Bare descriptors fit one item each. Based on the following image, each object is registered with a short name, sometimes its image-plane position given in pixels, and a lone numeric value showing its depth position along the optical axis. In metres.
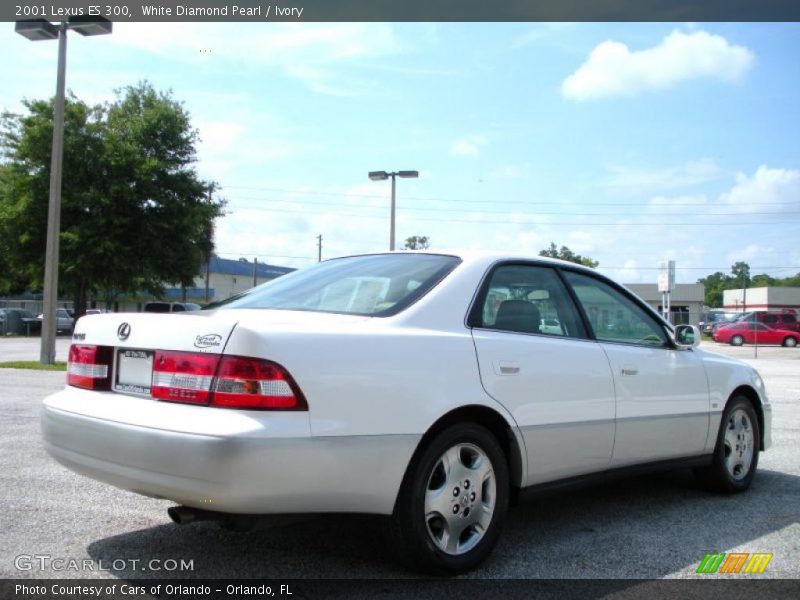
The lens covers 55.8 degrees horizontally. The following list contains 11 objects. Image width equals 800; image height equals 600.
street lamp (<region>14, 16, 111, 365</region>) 15.62
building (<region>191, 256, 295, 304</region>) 71.81
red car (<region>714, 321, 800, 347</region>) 41.03
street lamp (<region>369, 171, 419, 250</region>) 25.92
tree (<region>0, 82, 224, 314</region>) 27.34
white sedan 3.01
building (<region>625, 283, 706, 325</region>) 74.25
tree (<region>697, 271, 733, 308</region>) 132.25
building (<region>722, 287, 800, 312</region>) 69.25
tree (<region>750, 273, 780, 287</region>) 137.46
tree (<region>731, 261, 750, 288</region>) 135.73
